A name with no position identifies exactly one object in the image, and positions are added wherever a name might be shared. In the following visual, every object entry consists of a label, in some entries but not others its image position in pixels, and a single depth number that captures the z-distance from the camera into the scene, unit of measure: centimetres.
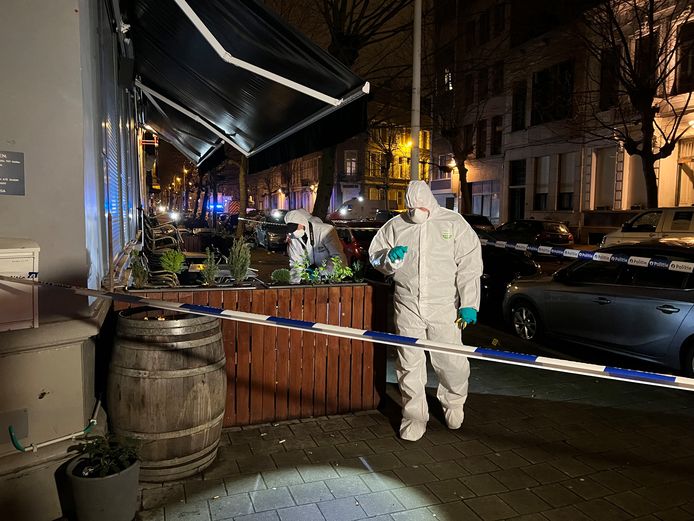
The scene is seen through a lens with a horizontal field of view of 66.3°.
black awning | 432
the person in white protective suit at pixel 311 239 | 593
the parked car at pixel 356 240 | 1315
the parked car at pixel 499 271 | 1008
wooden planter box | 418
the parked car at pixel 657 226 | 1245
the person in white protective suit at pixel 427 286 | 420
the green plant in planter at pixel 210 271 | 425
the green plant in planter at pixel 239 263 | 436
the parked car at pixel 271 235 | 2080
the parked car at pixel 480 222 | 1972
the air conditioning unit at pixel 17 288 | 283
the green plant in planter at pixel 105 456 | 286
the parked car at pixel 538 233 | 2073
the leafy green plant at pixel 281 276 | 469
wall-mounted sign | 300
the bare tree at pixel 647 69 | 1719
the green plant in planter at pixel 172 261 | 443
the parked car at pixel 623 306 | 561
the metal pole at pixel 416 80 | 909
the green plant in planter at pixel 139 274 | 408
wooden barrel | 333
